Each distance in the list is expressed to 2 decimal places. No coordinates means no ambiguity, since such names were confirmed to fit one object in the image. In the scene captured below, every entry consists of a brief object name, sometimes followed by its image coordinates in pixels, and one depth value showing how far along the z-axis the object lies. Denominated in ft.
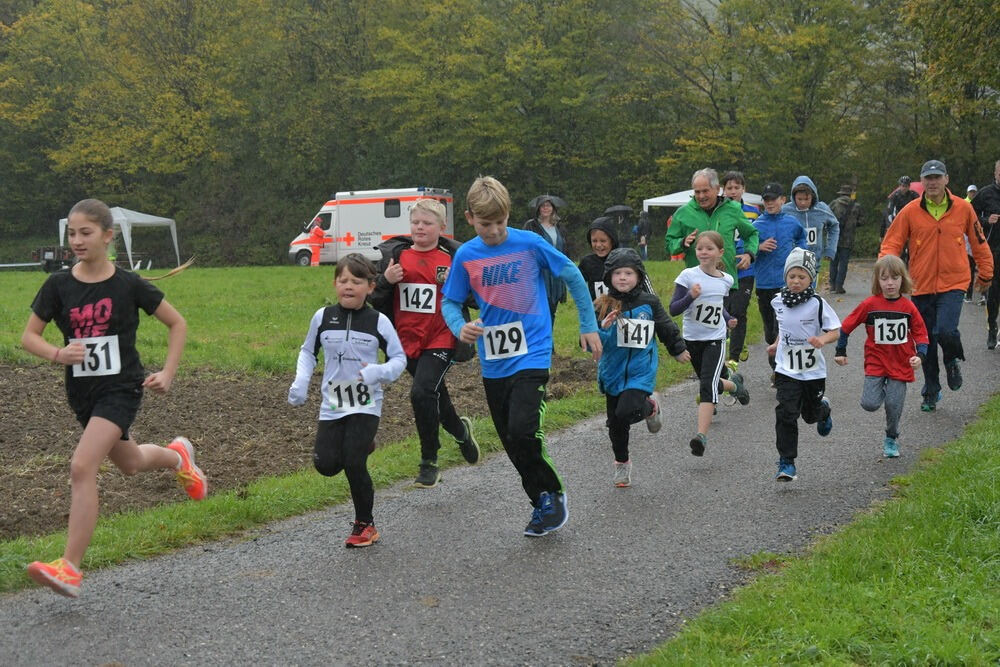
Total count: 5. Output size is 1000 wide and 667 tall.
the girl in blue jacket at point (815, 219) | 43.24
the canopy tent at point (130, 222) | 148.87
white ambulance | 143.13
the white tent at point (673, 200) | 126.52
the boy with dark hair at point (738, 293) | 38.42
